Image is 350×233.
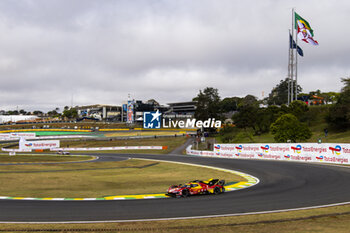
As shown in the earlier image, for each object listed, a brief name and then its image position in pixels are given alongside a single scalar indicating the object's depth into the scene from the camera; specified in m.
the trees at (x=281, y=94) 177.96
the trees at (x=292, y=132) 58.81
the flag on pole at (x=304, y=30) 73.88
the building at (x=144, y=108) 158.62
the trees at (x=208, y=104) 108.00
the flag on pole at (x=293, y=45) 80.74
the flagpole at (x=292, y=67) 82.44
